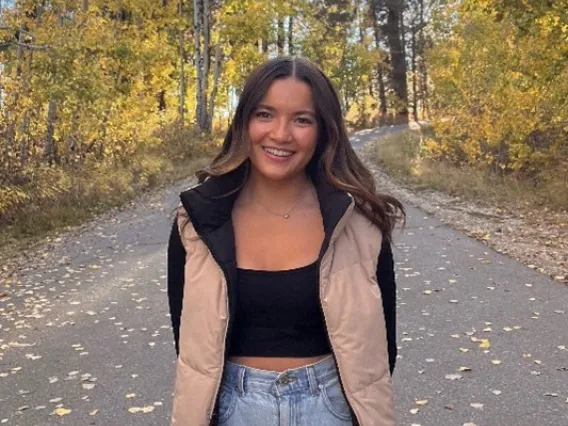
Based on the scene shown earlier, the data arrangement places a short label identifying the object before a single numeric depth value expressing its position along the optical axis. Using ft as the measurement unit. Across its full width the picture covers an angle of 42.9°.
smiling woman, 6.84
